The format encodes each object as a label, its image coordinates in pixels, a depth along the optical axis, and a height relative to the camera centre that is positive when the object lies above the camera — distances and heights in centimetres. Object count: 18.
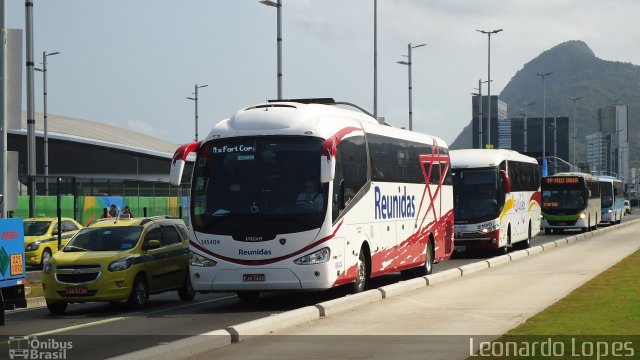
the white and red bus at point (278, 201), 1848 -39
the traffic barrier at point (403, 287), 1939 -201
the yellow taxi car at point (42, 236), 3475 -185
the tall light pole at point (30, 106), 2869 +212
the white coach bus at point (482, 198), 3431 -62
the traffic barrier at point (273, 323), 1359 -189
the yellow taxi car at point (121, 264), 1875 -150
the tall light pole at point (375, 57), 5134 +572
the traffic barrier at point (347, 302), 1628 -194
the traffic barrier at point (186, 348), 1127 -183
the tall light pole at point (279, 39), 3700 +481
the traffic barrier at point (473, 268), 2555 -215
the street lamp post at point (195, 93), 7175 +557
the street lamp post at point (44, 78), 6046 +571
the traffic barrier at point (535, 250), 3453 -232
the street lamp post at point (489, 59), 7521 +829
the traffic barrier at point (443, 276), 2252 -209
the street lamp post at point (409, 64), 6028 +625
